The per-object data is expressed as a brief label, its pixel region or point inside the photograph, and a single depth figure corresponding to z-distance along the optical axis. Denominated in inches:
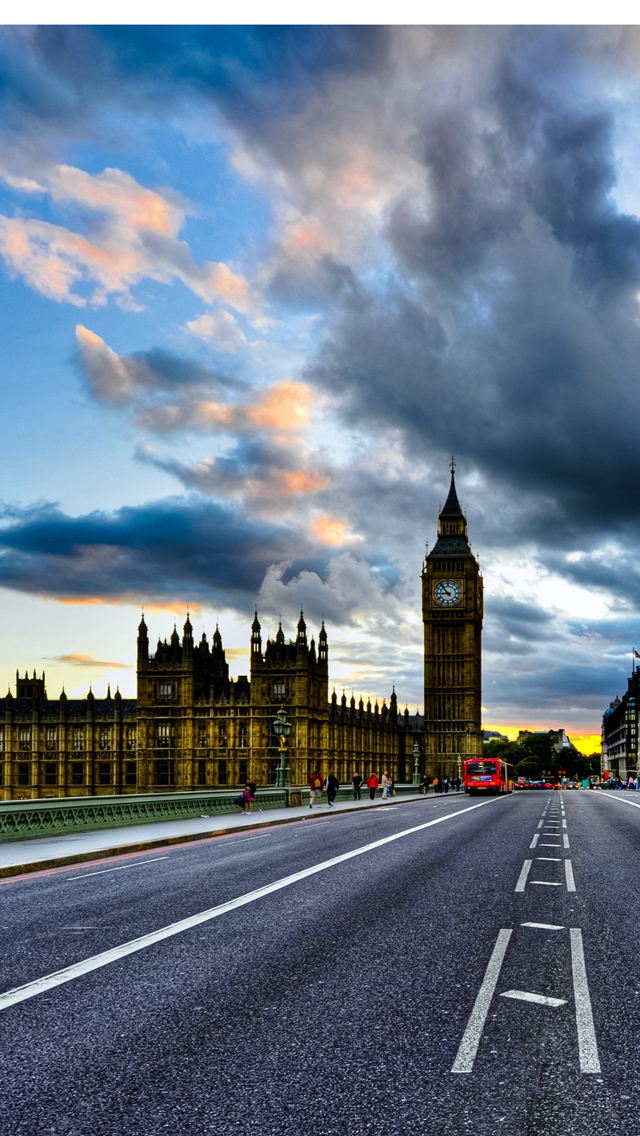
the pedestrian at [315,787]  1695.4
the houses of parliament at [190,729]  4047.7
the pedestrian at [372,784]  2113.2
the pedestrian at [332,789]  1692.9
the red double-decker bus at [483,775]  2736.2
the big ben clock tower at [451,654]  6235.2
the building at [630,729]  6909.5
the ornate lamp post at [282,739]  1594.5
